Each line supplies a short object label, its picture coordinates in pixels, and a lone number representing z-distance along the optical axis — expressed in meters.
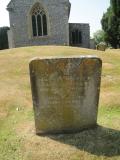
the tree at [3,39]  21.84
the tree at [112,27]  19.81
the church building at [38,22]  16.17
